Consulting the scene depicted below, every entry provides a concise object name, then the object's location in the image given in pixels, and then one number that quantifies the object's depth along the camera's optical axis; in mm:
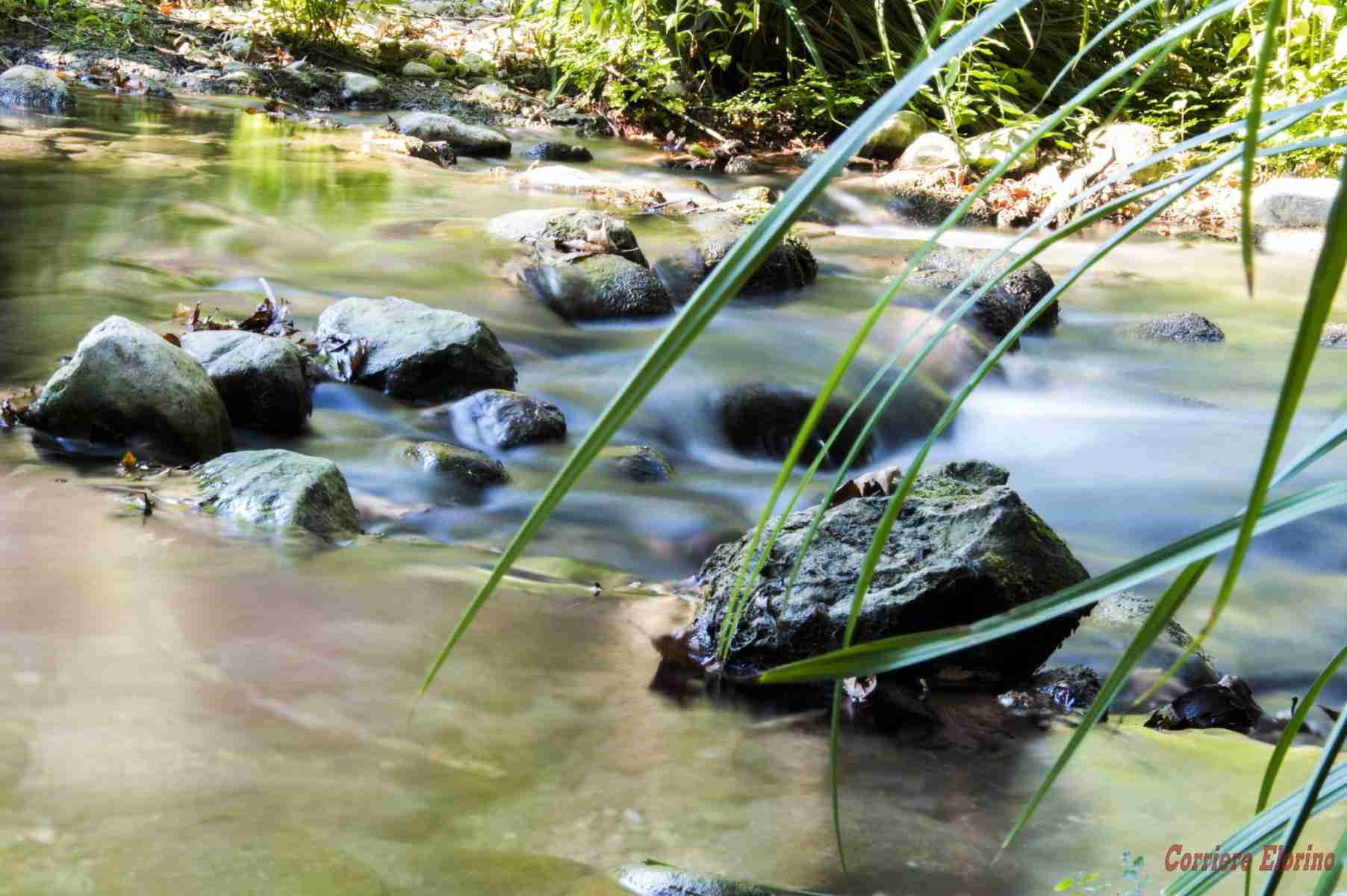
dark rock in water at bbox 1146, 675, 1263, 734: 2621
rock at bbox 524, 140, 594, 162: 9852
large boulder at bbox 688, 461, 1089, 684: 2605
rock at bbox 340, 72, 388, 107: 11492
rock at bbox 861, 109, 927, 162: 10594
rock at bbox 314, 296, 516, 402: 4621
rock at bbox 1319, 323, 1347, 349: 6707
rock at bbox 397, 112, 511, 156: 9867
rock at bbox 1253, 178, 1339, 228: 9000
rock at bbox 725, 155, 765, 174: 10039
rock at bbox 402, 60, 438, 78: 12695
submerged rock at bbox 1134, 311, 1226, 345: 6738
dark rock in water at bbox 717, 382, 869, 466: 4844
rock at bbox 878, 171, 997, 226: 9086
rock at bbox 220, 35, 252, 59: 12180
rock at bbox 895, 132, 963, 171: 10109
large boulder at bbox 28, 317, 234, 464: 3617
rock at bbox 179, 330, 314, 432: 4066
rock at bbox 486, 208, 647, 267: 6375
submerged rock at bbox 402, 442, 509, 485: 3916
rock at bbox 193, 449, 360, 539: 3148
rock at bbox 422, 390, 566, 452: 4375
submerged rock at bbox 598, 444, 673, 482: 4188
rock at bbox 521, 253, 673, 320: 5961
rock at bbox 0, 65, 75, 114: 9430
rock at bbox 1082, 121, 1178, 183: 9664
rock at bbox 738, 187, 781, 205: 8352
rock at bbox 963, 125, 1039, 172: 9367
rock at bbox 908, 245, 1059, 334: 6234
